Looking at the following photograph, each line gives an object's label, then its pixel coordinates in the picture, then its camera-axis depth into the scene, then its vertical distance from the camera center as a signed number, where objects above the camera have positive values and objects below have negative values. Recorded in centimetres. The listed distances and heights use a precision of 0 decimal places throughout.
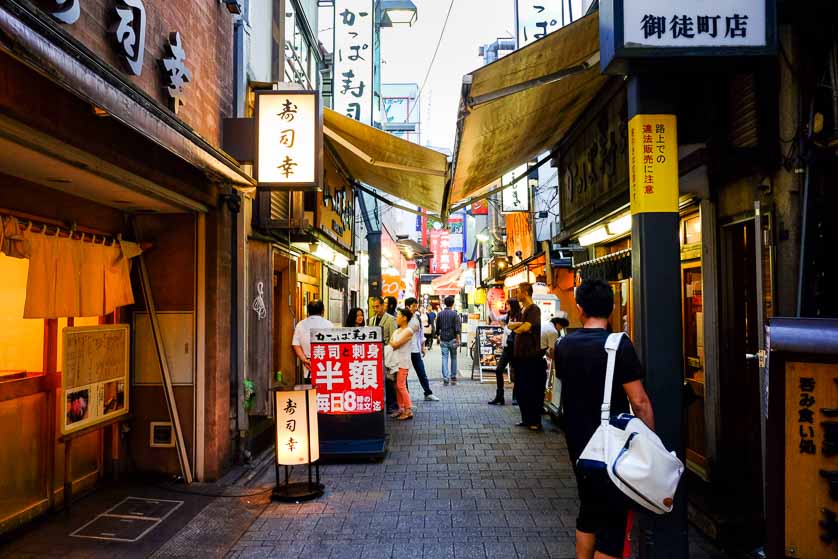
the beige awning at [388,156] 895 +229
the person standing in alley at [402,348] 1063 -88
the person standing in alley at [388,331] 1158 -64
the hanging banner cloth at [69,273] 542 +27
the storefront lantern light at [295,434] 661 -148
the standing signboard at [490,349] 1655 -142
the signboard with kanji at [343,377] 812 -106
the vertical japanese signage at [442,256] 4316 +293
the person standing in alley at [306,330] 856 -45
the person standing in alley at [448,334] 1573 -95
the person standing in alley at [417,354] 1176 -117
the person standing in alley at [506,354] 1131 -107
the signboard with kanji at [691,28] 399 +176
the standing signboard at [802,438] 343 -82
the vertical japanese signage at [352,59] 1653 +651
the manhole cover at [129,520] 547 -211
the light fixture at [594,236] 877 +92
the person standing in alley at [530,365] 973 -111
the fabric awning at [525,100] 548 +216
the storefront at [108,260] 407 +42
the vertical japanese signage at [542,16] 1254 +583
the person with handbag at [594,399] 359 -63
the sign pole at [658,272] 411 +16
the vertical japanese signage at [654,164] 423 +93
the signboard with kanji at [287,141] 751 +196
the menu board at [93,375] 600 -79
